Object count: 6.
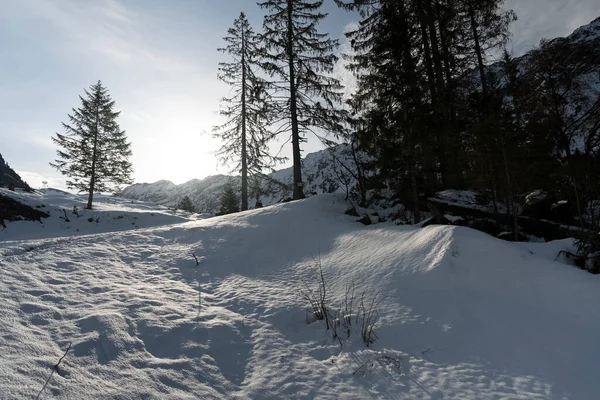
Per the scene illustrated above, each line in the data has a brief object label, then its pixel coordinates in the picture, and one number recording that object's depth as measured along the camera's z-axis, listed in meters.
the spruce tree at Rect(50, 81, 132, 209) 20.00
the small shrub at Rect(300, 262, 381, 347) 3.25
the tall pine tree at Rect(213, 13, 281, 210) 18.20
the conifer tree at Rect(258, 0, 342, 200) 14.29
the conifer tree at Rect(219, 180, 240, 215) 25.41
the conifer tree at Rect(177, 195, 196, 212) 33.48
